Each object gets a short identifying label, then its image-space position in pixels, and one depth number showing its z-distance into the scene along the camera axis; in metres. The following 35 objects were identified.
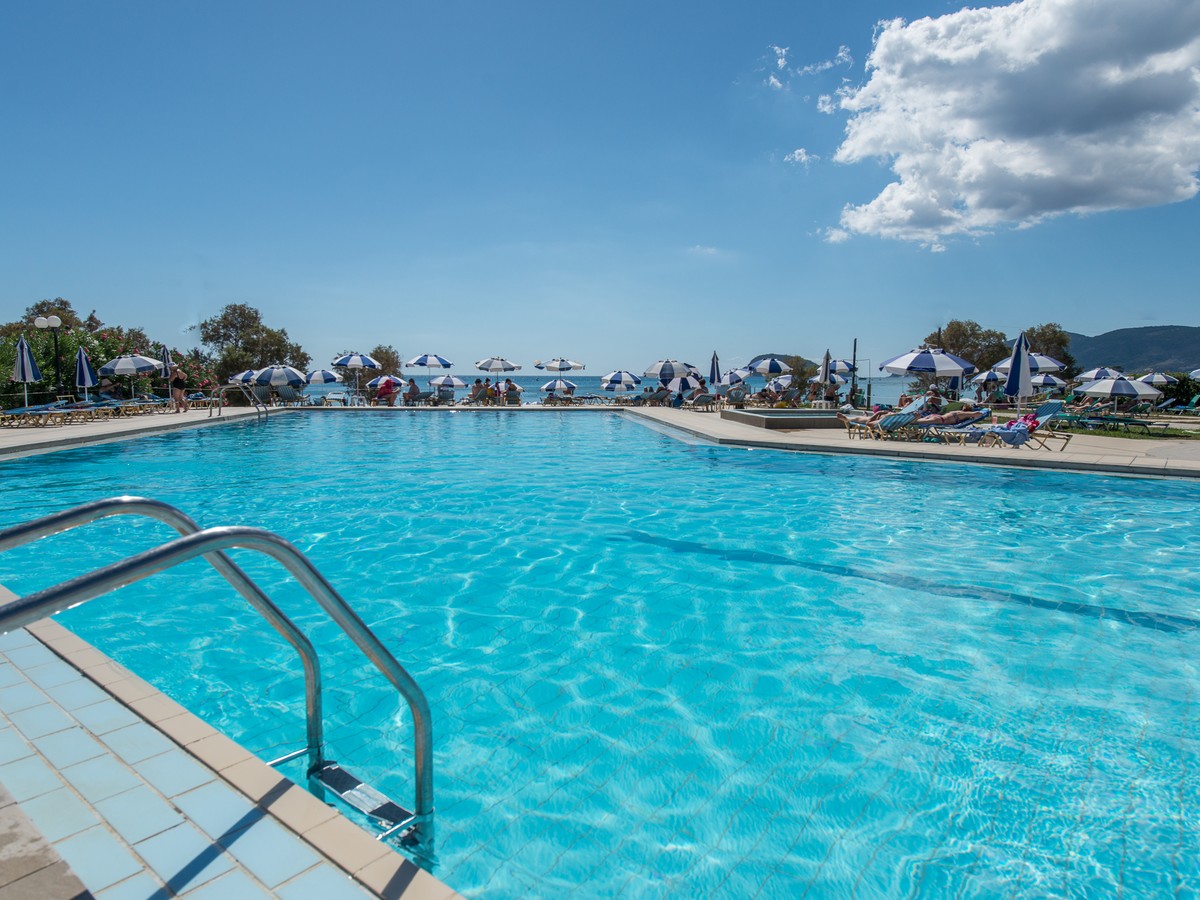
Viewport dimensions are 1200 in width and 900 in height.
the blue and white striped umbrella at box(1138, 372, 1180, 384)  24.28
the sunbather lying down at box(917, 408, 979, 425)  15.51
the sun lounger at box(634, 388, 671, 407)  30.59
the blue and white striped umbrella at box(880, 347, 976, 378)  18.73
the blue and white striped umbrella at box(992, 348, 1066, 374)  25.41
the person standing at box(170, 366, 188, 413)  21.69
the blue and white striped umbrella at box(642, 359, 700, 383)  29.69
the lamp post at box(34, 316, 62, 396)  17.92
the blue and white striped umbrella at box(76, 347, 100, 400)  19.06
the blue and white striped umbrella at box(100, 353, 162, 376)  21.57
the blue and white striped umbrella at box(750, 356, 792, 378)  30.02
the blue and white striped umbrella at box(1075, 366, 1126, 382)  23.64
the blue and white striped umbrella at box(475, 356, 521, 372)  31.30
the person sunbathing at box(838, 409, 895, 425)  16.23
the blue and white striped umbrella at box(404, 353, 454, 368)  29.58
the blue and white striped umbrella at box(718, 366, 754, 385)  32.69
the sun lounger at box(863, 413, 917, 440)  15.15
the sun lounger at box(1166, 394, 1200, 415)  24.20
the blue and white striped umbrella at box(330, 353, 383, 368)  28.38
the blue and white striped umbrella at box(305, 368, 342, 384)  29.38
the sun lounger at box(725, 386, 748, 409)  25.52
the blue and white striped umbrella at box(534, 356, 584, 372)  34.84
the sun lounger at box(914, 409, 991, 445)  14.16
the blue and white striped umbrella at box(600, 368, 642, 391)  32.41
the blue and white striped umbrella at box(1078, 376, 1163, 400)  19.34
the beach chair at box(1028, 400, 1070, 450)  13.90
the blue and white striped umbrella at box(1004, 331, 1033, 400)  15.09
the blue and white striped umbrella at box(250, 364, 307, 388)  25.84
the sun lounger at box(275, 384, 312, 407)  28.09
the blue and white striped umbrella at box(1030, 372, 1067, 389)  27.34
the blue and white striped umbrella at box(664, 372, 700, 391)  29.25
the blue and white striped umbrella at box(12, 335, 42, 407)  17.26
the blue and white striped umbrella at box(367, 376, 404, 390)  28.91
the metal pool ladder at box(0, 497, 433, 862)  1.52
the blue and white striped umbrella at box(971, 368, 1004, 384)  26.81
